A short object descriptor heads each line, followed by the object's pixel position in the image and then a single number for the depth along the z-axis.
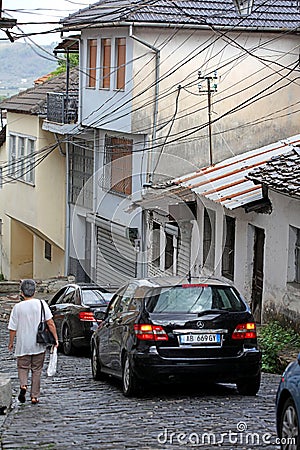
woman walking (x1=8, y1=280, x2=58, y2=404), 11.35
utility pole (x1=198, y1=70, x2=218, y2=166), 27.80
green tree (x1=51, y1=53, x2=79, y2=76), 49.76
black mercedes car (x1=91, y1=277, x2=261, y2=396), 11.77
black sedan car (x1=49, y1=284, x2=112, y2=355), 19.33
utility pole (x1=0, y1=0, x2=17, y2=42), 17.55
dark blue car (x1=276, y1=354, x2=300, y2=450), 7.36
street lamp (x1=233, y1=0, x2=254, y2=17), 19.64
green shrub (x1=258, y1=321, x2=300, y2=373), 16.86
